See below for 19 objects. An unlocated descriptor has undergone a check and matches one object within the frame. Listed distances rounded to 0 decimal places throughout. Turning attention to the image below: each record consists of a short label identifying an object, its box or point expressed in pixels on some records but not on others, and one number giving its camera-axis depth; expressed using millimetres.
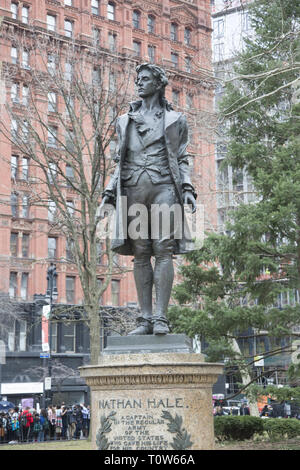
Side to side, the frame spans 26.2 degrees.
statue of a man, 7910
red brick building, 40906
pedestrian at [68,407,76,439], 27162
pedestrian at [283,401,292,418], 33250
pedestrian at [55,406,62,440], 27056
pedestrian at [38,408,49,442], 25328
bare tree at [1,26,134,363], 21172
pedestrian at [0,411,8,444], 24652
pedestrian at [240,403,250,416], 31984
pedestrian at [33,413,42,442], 25050
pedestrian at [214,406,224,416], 27469
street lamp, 31678
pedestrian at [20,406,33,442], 25047
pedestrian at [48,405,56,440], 26453
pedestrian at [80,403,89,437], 28744
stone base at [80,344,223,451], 6812
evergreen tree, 15086
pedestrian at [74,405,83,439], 26719
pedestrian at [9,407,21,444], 24875
